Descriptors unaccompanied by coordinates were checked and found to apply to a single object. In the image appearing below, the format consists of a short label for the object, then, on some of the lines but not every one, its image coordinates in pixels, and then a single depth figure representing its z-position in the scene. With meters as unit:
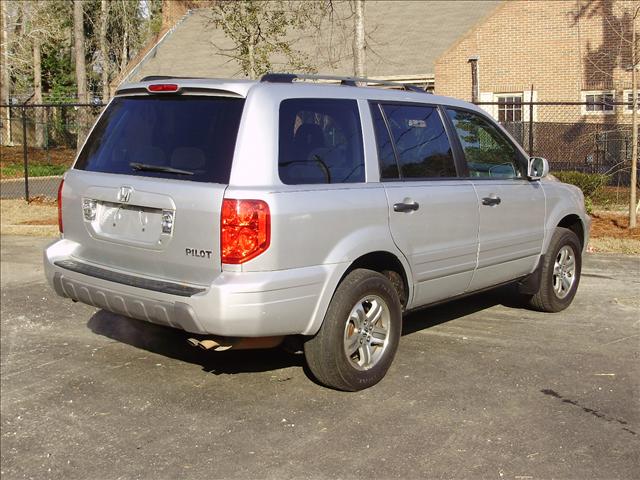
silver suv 4.44
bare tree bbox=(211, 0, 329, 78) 14.78
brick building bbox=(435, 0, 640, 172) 19.98
